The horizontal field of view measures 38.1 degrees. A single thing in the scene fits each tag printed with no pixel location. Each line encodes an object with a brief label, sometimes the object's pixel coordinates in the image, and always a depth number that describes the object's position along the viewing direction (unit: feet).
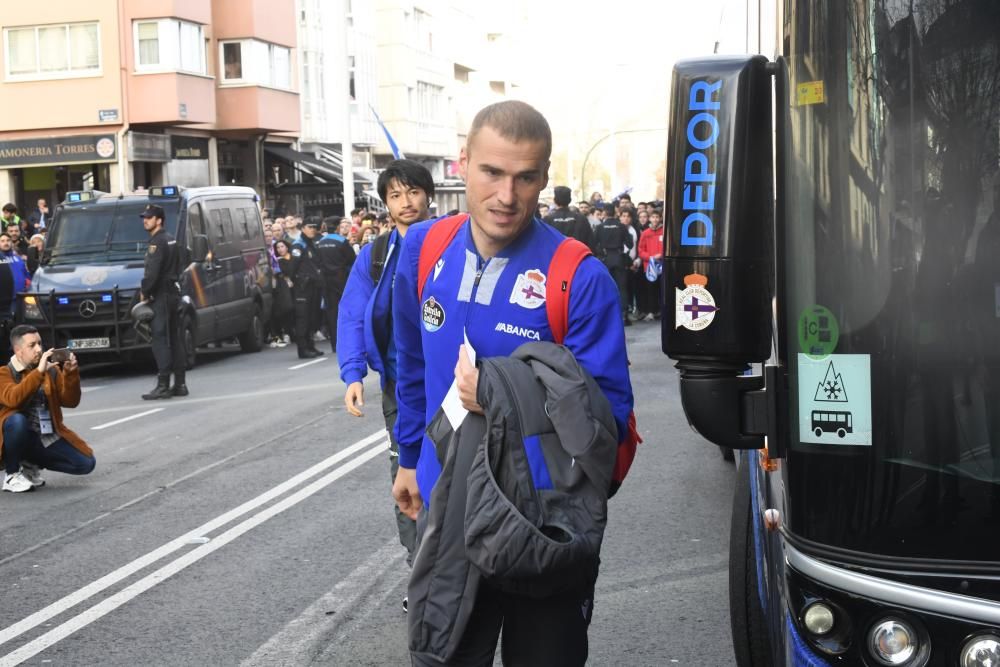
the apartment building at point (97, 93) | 116.47
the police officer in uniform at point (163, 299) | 50.03
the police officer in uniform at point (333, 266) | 66.03
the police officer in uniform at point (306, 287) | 64.59
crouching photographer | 31.12
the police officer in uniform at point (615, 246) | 73.00
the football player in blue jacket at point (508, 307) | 10.20
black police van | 58.65
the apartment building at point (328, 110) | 150.71
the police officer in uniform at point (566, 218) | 53.93
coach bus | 9.41
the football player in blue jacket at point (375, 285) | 19.17
